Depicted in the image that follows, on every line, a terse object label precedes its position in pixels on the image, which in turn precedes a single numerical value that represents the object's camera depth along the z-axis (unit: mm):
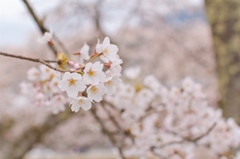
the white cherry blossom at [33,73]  1186
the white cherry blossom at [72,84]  777
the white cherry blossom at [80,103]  820
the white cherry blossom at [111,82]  799
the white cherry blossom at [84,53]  933
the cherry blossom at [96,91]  791
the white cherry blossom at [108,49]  825
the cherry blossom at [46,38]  947
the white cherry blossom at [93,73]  779
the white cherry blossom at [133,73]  1607
